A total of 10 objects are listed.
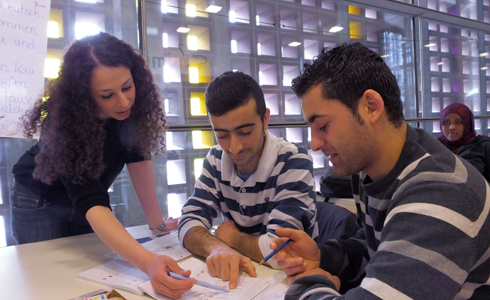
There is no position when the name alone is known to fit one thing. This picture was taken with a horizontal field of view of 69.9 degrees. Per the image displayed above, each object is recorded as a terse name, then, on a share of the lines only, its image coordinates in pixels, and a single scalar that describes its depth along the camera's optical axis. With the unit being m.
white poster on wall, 1.58
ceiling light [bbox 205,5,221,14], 2.45
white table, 0.88
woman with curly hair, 1.06
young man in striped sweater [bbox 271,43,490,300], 0.54
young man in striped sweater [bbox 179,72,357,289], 1.10
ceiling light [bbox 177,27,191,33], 2.29
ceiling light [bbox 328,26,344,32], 3.06
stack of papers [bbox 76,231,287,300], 0.82
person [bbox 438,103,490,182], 2.88
